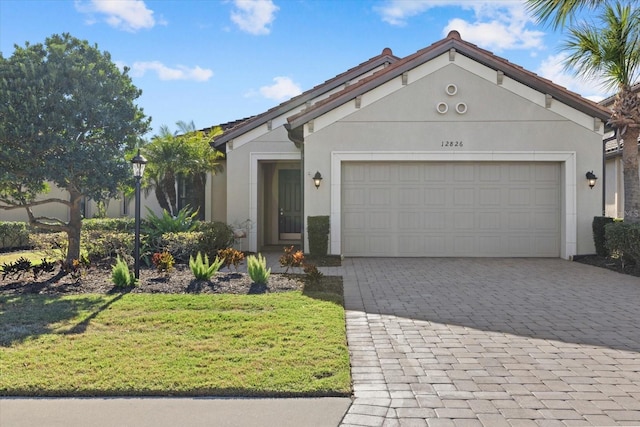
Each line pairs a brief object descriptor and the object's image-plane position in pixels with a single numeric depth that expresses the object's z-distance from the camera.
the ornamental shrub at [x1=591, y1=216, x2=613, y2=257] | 11.63
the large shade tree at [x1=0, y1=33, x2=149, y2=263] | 7.80
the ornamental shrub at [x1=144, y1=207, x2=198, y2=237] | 10.88
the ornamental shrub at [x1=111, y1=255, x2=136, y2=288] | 7.64
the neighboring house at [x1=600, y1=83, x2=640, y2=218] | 15.51
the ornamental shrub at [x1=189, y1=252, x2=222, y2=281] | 8.18
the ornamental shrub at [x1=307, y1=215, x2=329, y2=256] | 11.91
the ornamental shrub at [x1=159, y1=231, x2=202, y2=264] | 10.38
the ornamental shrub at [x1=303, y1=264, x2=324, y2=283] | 8.09
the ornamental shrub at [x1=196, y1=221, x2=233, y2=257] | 10.78
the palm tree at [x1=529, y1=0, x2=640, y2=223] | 10.66
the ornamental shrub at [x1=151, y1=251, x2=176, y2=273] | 8.54
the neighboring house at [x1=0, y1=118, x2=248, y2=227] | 15.78
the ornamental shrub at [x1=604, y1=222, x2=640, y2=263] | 9.78
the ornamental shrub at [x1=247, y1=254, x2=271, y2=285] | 7.92
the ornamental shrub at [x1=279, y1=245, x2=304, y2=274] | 8.82
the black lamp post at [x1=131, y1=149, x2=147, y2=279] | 8.33
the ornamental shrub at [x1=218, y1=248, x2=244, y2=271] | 9.03
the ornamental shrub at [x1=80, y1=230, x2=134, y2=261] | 10.15
